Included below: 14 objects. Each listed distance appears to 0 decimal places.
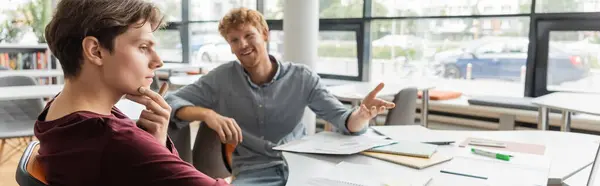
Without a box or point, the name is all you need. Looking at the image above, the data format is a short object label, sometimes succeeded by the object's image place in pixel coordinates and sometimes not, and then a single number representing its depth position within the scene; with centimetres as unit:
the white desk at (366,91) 366
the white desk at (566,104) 288
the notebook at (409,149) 153
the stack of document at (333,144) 158
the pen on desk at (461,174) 132
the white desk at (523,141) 140
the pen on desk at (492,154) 151
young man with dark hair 77
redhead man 195
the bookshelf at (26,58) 584
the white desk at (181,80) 458
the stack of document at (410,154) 145
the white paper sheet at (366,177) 126
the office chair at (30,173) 81
